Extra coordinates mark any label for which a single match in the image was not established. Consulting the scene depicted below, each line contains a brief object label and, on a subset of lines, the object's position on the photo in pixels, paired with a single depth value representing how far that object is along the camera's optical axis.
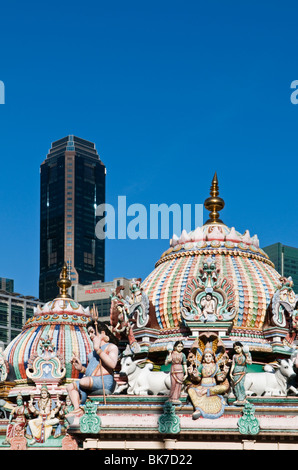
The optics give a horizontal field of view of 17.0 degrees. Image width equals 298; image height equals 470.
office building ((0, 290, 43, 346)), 180.12
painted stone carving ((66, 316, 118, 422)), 39.81
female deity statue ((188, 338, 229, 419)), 37.66
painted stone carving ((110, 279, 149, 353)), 44.47
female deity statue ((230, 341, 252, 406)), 37.88
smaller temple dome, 59.59
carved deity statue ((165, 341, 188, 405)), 38.02
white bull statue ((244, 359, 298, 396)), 39.22
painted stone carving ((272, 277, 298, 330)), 44.69
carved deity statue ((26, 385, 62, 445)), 44.03
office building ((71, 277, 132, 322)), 186.25
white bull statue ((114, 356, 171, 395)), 39.72
